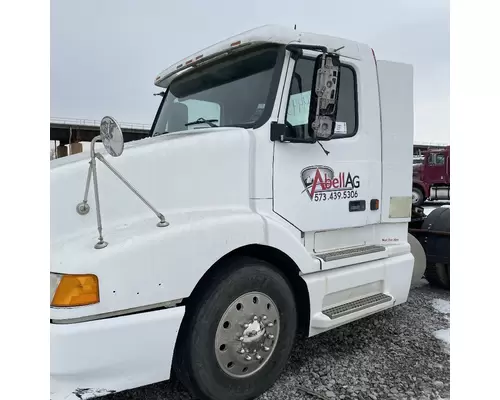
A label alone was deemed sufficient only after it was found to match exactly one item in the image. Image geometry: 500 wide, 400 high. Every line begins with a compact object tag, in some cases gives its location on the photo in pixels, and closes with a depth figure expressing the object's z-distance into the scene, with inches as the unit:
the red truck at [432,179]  636.1
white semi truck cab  85.4
